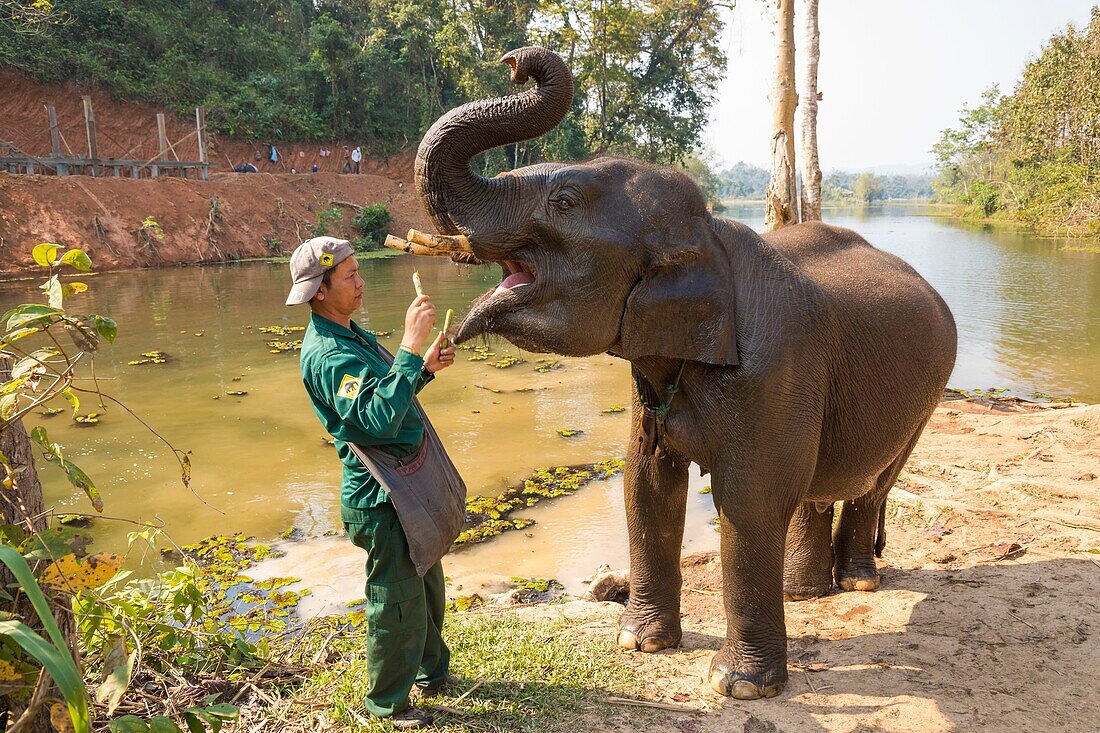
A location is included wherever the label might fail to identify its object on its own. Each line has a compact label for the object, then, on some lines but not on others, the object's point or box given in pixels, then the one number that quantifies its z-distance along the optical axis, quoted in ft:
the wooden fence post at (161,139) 87.25
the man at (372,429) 8.43
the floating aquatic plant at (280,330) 45.73
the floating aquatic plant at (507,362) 37.60
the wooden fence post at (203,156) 89.86
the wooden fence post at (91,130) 78.48
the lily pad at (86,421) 27.49
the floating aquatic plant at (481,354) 39.58
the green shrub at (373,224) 100.48
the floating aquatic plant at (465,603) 15.12
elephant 8.81
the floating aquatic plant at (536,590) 15.99
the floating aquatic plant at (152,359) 38.04
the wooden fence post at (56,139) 77.76
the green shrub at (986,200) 180.34
